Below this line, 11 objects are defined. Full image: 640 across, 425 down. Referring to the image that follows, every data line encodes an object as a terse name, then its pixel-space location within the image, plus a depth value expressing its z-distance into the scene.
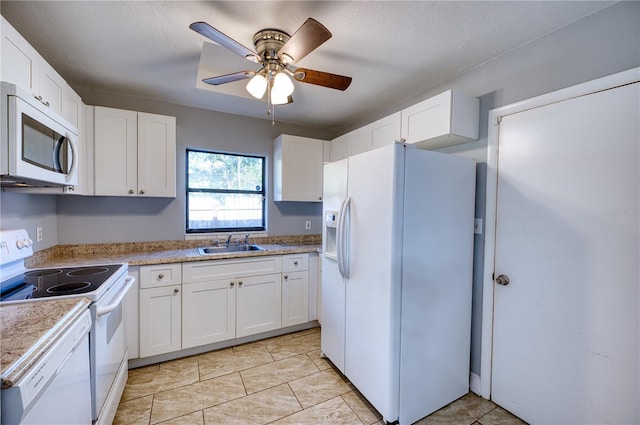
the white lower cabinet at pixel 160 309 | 2.28
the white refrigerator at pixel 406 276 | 1.70
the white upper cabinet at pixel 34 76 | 1.36
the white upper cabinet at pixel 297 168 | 3.20
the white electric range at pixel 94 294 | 1.39
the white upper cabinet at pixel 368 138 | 2.47
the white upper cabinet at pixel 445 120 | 1.95
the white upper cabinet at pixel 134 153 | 2.40
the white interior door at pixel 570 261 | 1.42
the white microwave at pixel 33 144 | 1.18
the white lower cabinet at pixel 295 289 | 2.88
